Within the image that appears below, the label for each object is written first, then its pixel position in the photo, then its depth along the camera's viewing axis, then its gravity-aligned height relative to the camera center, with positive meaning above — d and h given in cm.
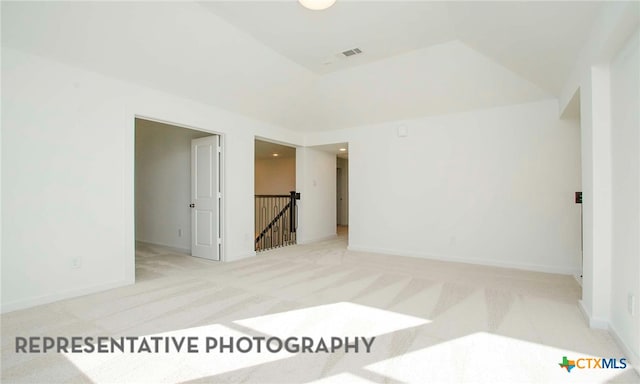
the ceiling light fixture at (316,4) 276 +186
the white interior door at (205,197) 482 -9
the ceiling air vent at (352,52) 396 +198
